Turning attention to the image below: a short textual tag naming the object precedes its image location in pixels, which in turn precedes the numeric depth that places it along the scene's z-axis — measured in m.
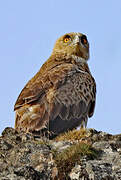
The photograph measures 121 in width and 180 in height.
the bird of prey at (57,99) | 21.78
